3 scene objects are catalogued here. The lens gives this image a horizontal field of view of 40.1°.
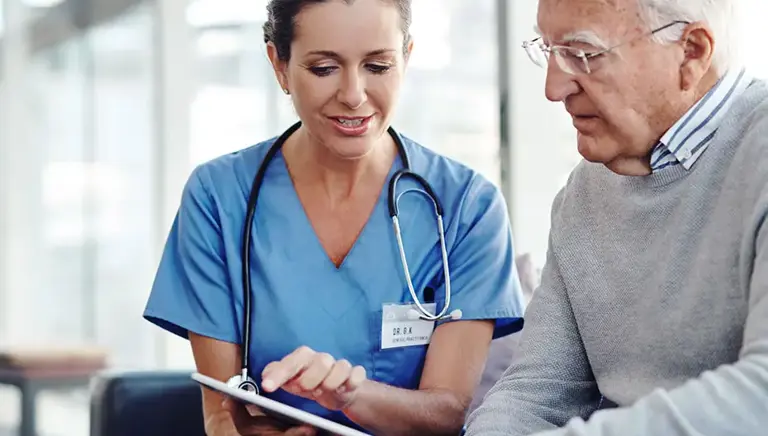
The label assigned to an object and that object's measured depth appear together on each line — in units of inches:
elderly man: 43.4
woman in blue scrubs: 61.6
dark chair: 79.1
